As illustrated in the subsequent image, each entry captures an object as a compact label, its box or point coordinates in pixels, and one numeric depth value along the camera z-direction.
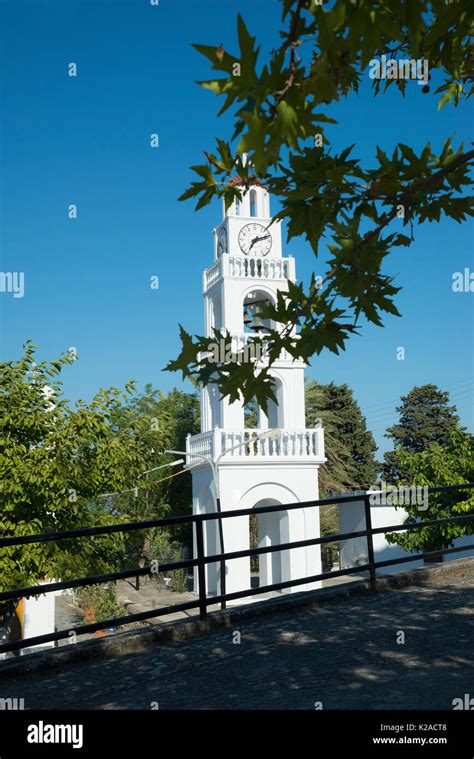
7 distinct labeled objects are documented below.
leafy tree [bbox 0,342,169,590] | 12.82
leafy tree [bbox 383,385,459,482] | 57.62
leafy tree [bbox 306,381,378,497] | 51.59
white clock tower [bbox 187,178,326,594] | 27.89
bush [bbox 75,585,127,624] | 25.16
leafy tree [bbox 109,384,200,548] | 42.25
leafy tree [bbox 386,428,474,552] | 20.88
